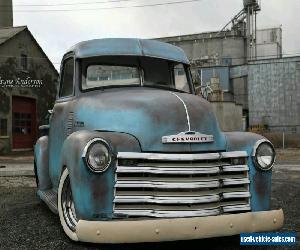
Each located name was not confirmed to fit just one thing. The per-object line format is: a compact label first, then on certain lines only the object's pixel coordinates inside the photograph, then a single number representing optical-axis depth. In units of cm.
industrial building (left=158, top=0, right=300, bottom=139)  4106
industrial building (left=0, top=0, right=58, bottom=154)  2722
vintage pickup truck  419
